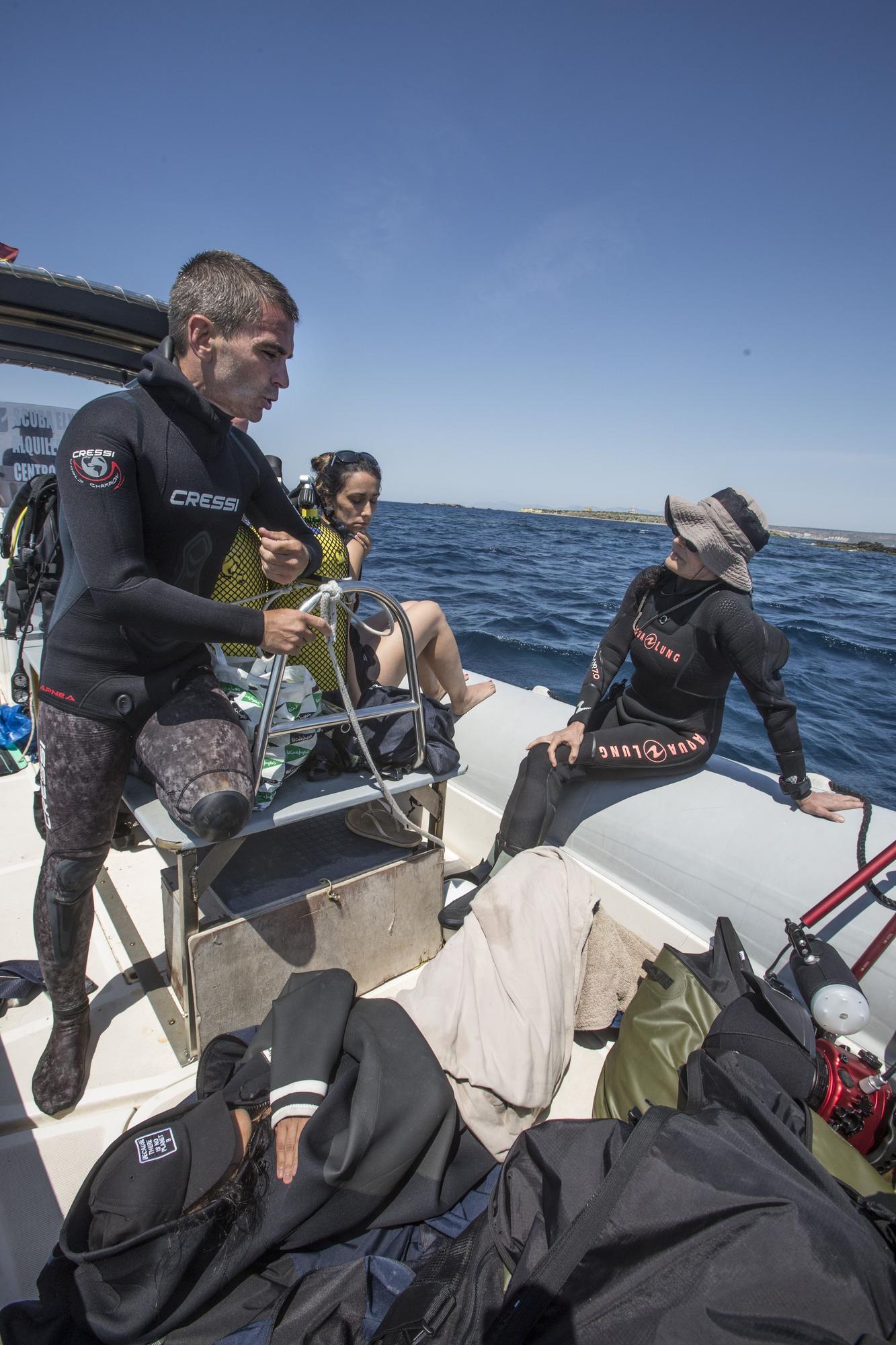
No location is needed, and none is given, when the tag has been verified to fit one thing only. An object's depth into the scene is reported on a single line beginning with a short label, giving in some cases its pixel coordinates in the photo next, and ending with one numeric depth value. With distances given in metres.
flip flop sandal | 2.30
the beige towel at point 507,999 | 1.63
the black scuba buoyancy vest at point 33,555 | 3.21
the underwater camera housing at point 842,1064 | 1.48
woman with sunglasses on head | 2.89
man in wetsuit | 1.45
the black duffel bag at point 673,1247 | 0.97
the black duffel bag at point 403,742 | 2.14
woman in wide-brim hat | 2.38
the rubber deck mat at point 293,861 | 1.99
